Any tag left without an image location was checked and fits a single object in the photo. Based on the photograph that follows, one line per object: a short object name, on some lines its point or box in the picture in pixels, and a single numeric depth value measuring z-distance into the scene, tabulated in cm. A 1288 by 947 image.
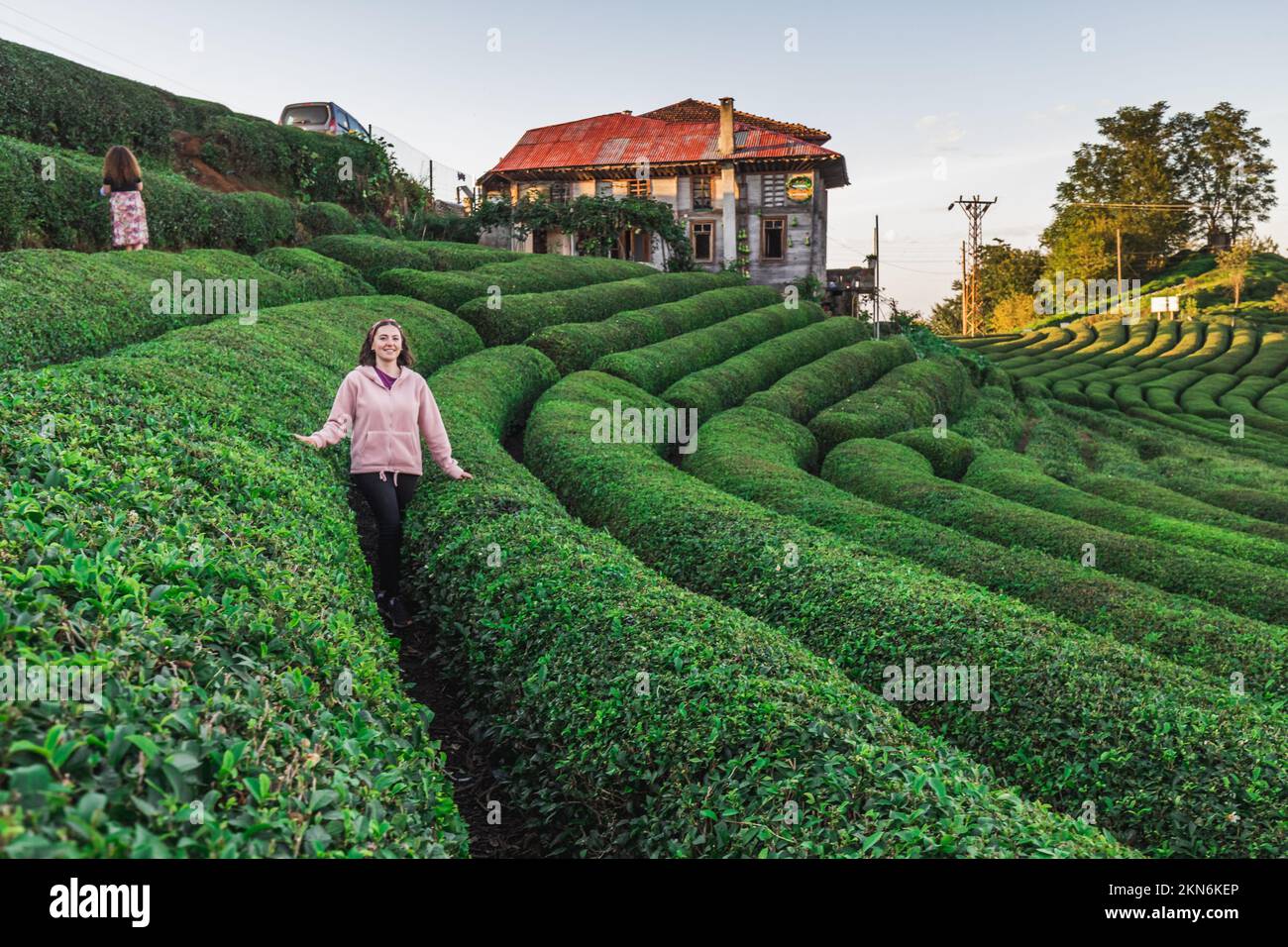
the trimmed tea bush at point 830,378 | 1891
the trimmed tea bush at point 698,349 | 1788
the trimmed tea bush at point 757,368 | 1756
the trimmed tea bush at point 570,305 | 1880
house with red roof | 3938
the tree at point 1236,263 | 6569
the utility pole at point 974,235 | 7238
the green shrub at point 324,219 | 2330
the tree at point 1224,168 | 8406
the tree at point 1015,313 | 8812
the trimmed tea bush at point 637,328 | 1828
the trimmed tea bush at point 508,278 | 1973
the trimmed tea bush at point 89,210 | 1321
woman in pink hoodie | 690
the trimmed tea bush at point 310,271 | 1715
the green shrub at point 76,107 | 1733
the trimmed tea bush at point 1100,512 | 1290
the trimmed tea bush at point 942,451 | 1755
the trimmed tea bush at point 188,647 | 233
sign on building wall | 3903
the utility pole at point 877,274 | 3912
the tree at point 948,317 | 10788
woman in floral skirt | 1388
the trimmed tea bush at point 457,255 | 2319
